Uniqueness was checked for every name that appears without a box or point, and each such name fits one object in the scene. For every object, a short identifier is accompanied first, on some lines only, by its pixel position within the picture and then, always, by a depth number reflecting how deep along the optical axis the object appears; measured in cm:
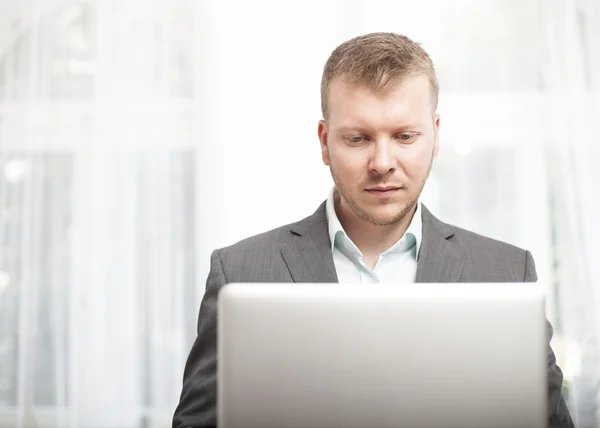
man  165
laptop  131
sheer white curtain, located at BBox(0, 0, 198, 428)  246
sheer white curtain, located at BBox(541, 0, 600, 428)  242
